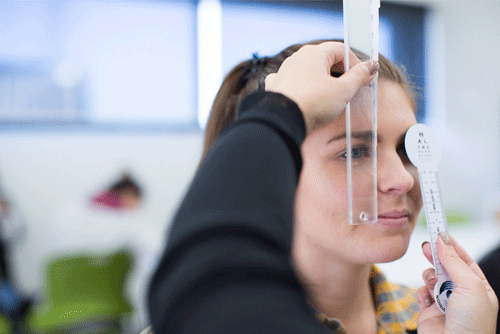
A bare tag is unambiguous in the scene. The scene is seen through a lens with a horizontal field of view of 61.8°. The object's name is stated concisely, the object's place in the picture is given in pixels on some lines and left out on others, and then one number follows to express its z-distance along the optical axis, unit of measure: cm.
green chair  183
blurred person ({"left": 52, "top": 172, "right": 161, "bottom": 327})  212
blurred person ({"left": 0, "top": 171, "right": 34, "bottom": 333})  190
